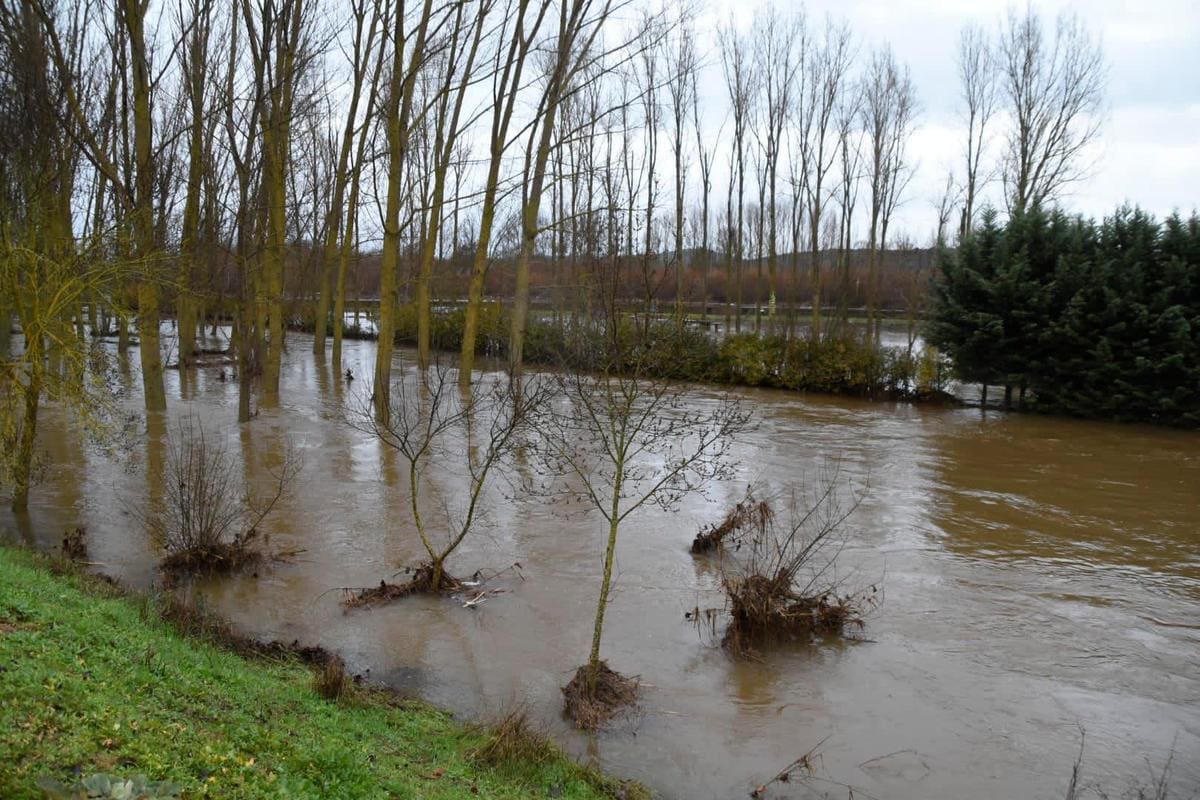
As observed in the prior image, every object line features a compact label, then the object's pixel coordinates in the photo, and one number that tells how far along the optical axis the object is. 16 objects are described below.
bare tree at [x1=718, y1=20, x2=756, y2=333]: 30.00
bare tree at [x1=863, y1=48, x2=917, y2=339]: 29.88
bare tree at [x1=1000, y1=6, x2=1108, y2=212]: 27.86
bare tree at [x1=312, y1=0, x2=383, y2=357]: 18.41
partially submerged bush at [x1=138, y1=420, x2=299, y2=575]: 8.20
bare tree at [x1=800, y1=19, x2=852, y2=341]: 28.66
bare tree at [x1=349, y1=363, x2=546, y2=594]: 7.86
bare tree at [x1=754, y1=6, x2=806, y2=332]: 29.19
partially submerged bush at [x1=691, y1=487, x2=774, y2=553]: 9.42
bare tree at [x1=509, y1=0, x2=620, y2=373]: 17.44
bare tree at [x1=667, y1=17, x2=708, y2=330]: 29.03
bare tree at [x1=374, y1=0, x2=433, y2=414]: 14.41
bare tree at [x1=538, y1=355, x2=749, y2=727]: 5.95
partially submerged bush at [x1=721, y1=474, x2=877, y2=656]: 7.24
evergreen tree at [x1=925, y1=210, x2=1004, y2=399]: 19.64
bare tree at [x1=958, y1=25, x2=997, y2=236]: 30.02
